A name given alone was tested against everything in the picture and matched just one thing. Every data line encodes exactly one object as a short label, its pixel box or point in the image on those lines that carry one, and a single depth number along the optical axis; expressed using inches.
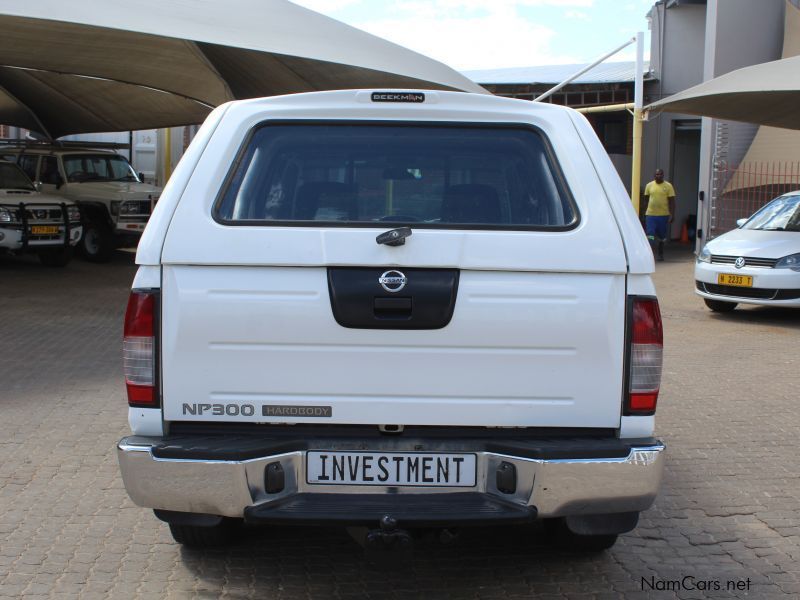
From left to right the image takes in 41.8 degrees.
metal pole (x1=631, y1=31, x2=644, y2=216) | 839.7
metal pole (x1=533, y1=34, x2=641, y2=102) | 881.5
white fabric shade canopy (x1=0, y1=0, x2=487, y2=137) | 576.7
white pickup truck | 137.3
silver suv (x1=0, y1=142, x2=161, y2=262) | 713.6
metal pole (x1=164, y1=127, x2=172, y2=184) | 1054.4
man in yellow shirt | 820.0
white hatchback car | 482.6
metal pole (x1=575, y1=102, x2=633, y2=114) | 888.9
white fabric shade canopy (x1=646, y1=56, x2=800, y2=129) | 627.8
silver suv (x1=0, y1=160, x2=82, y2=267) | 644.1
